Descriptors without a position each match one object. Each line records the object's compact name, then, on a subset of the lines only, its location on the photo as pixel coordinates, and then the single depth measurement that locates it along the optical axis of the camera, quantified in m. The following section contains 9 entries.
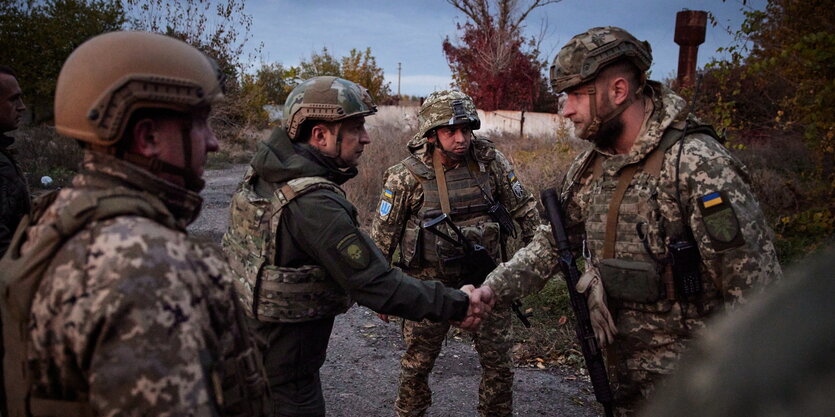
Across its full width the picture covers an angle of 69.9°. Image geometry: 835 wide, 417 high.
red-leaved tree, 26.17
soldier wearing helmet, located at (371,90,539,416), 4.04
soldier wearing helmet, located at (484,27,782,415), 2.47
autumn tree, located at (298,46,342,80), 30.98
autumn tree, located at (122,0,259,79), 17.28
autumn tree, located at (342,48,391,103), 31.66
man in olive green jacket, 2.70
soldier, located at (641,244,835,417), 0.64
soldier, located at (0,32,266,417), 1.29
